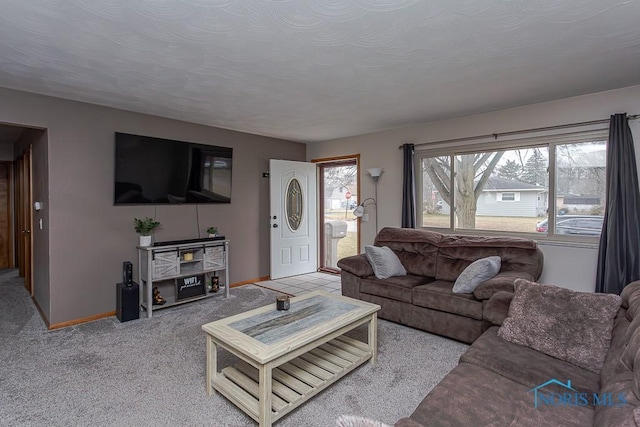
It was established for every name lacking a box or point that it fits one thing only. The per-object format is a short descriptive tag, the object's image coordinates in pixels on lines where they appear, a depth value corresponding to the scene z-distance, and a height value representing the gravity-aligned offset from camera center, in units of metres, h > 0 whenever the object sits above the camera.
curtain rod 3.25 +0.86
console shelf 3.75 -0.71
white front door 5.38 -0.16
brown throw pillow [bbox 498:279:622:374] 1.76 -0.68
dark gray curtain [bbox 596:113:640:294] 3.00 -0.07
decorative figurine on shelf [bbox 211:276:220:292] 4.50 -1.04
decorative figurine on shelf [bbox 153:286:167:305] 3.90 -1.07
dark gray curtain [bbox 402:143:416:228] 4.61 +0.24
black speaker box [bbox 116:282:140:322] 3.54 -1.01
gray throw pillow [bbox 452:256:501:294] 2.99 -0.62
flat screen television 3.81 +0.48
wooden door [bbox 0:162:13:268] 6.11 -0.15
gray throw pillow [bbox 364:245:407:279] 3.66 -0.62
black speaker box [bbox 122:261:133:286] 3.64 -0.71
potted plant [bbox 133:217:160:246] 3.88 -0.22
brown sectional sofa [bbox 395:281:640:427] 1.28 -0.84
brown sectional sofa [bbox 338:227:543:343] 2.92 -0.75
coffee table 1.87 -0.89
